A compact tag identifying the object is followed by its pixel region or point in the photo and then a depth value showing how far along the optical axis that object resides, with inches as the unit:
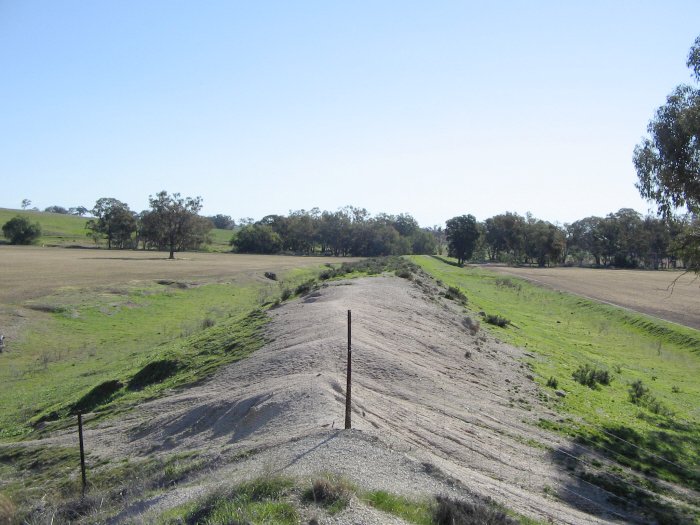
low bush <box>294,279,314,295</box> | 1350.4
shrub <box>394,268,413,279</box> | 1568.7
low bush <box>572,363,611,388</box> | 927.5
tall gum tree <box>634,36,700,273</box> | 873.5
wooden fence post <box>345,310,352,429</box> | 438.9
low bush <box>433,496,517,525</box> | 297.7
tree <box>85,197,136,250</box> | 4975.4
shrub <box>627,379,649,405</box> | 880.3
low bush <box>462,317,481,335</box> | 1101.6
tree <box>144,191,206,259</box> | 3988.7
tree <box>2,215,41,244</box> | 4822.8
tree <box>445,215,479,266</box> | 4441.4
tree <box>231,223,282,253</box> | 5708.7
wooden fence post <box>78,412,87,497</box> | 423.2
